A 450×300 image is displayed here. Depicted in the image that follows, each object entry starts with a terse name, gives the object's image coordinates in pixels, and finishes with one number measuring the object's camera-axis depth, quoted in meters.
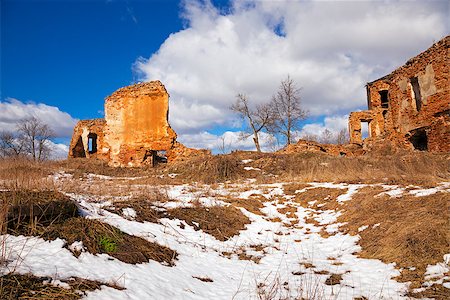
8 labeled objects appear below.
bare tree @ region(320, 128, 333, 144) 50.38
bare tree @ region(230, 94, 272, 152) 31.44
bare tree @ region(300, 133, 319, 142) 45.97
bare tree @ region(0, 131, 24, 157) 37.62
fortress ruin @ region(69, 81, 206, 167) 19.48
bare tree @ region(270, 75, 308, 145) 30.50
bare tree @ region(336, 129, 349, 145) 46.91
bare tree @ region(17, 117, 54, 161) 37.78
